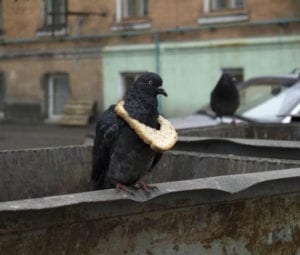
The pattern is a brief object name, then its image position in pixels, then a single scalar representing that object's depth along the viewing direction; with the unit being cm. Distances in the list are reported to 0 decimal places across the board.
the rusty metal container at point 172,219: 225
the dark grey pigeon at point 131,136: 279
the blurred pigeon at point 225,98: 794
